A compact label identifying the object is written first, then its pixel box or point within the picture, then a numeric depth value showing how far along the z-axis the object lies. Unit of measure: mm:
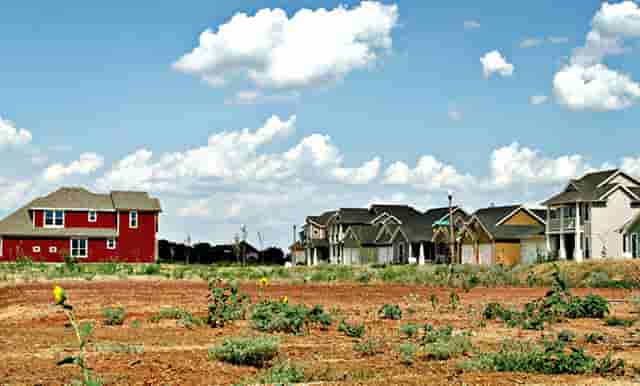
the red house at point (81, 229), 62844
